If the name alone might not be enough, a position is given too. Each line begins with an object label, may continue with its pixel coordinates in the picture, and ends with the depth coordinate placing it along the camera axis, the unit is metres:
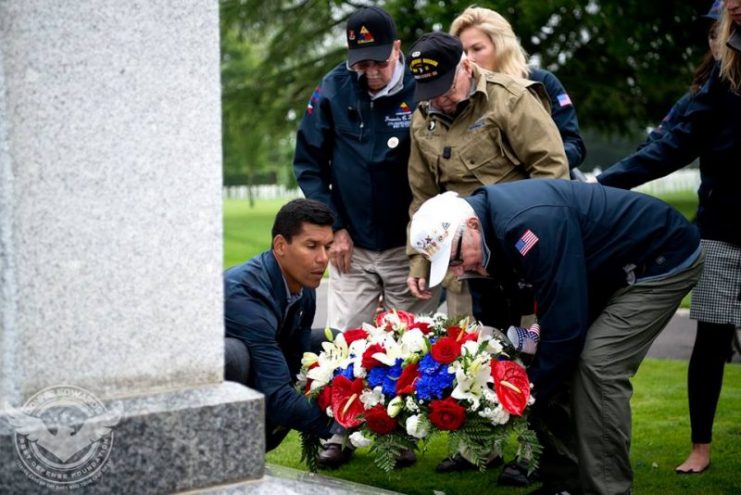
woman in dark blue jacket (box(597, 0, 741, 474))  4.68
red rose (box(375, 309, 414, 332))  4.30
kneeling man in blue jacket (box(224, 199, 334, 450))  4.00
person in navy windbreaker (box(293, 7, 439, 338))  5.12
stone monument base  2.64
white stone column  2.67
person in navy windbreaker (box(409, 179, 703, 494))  3.75
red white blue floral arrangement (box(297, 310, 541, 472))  3.80
